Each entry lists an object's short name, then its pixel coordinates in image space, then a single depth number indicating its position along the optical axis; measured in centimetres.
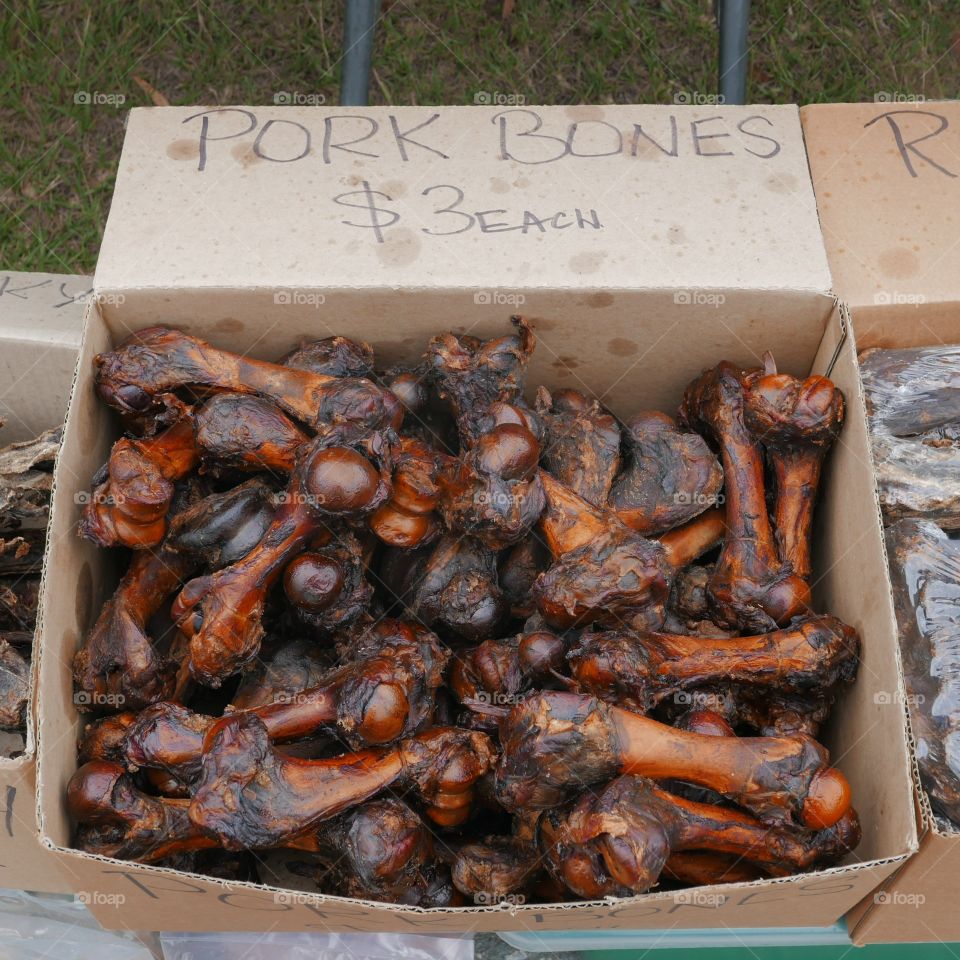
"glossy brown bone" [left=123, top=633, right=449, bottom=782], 89
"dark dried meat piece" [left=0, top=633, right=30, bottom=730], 99
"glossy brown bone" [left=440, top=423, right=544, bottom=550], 93
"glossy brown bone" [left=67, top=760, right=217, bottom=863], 92
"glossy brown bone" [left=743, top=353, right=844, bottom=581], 101
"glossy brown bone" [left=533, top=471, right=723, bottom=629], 92
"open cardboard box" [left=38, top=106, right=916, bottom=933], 105
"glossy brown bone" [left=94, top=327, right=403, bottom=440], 99
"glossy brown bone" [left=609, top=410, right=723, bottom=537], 102
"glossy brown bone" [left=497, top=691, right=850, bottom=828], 86
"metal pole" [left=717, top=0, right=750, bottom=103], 130
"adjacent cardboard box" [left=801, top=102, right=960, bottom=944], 109
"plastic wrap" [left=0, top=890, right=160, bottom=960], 112
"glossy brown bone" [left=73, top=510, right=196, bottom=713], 97
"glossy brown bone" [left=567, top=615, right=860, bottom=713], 93
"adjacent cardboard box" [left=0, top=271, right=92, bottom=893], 116
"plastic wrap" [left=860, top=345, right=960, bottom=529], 104
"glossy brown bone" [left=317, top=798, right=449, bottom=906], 88
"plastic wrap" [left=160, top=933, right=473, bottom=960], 103
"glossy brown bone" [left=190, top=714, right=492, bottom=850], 86
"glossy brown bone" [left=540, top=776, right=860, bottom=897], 83
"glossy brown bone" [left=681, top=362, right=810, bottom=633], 99
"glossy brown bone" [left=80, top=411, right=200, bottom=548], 96
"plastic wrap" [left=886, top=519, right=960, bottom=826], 93
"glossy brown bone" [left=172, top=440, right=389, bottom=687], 91
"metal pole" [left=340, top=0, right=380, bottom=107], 131
